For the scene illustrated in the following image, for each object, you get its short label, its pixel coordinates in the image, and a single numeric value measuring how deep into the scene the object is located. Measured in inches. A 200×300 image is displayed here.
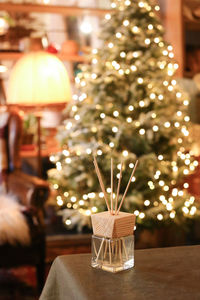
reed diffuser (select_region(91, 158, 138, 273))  48.5
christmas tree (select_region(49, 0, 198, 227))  119.3
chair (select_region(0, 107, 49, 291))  99.7
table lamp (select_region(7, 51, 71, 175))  119.6
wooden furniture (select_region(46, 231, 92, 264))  139.7
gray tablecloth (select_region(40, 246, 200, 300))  42.6
